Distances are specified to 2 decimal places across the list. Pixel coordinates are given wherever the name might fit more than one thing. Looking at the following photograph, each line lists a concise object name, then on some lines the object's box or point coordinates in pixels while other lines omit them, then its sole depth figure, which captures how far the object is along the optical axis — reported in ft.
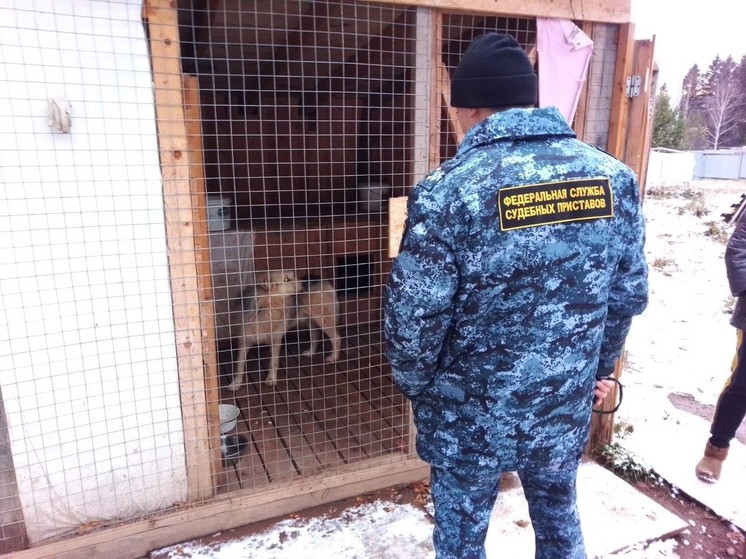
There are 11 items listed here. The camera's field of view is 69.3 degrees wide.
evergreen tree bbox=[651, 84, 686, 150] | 87.51
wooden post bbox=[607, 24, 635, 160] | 9.43
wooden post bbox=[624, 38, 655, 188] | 9.47
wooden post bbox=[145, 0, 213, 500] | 7.16
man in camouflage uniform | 4.57
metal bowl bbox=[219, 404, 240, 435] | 10.23
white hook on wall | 6.72
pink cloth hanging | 8.93
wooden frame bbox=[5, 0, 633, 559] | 7.38
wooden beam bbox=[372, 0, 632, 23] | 8.20
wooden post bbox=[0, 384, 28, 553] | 7.47
